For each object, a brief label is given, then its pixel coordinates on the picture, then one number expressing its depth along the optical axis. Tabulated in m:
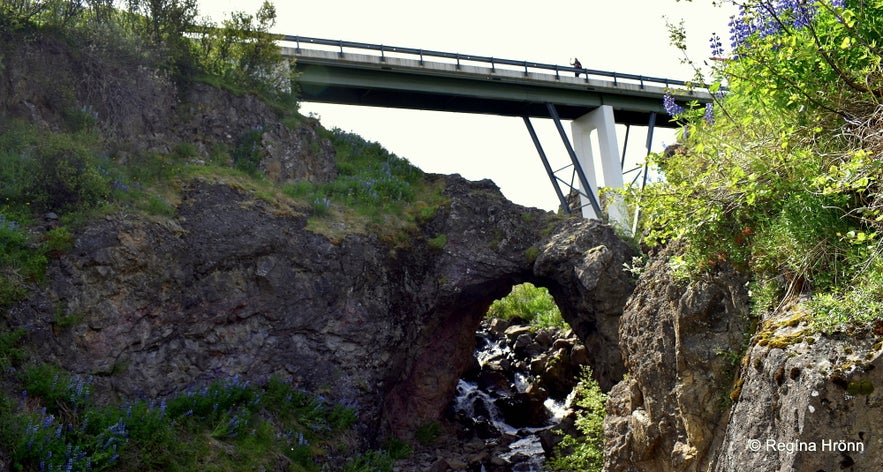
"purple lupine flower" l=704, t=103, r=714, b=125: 8.32
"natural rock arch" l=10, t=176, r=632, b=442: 10.82
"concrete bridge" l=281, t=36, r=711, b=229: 19.41
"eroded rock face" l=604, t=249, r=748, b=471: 6.98
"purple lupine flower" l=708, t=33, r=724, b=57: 7.16
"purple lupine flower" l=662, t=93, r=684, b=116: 8.22
